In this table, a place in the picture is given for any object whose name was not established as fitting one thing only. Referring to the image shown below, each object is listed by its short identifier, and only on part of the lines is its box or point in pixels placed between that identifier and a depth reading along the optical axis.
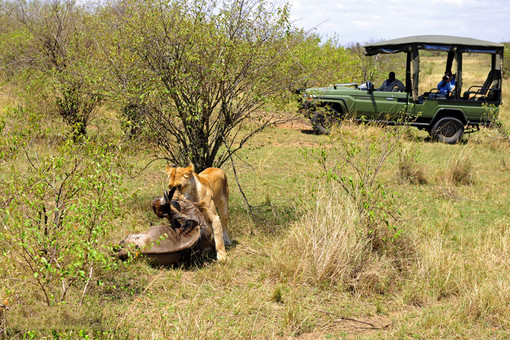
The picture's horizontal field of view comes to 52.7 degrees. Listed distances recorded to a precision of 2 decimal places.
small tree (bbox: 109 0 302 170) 6.59
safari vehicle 13.12
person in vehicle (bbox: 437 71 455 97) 13.86
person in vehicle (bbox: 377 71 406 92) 13.86
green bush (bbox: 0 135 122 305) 4.03
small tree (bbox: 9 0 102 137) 11.30
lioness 5.57
